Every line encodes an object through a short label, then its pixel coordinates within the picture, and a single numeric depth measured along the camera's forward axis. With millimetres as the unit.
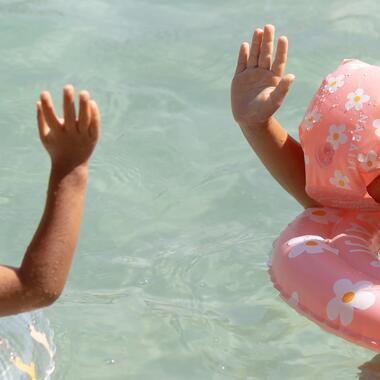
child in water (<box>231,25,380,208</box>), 6670
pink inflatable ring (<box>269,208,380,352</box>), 6153
